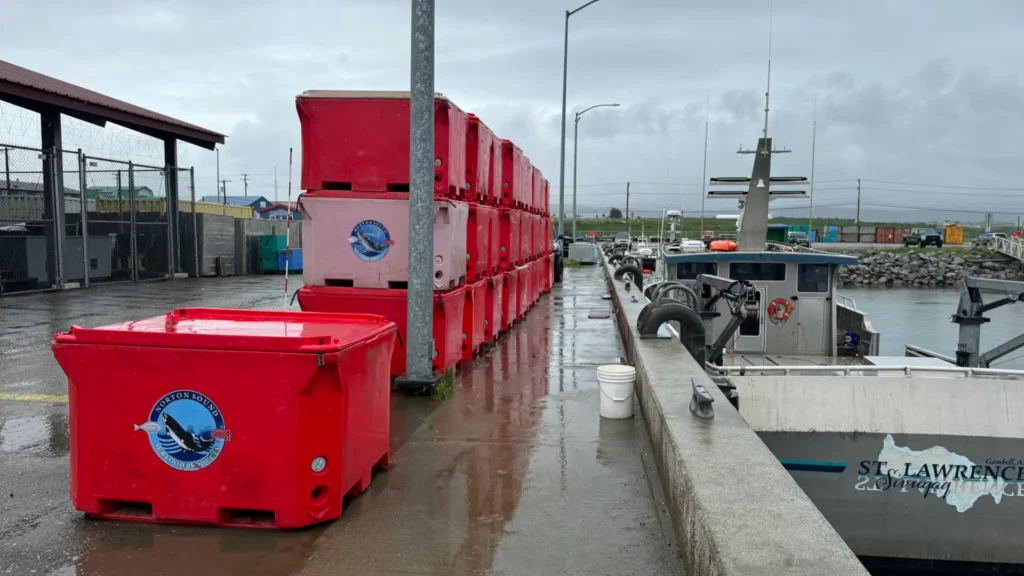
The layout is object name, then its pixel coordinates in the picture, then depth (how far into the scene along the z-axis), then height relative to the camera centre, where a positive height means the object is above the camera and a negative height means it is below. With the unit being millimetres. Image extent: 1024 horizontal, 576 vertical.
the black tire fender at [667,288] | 9758 -728
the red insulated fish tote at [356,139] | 8172 +901
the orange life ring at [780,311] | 16094 -1622
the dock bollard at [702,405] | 5148 -1161
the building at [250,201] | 70925 +2085
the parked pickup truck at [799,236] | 51744 -298
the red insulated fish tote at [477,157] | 9875 +911
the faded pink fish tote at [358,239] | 8250 -145
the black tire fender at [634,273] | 18703 -1062
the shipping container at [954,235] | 93000 +21
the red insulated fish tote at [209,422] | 4340 -1133
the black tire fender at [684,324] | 8469 -1031
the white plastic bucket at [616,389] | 7008 -1441
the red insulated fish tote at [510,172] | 12852 +915
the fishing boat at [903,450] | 9508 -2648
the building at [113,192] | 25941 +1027
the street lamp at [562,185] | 32312 +1948
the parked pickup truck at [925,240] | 78625 -524
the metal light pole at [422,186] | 7371 +383
